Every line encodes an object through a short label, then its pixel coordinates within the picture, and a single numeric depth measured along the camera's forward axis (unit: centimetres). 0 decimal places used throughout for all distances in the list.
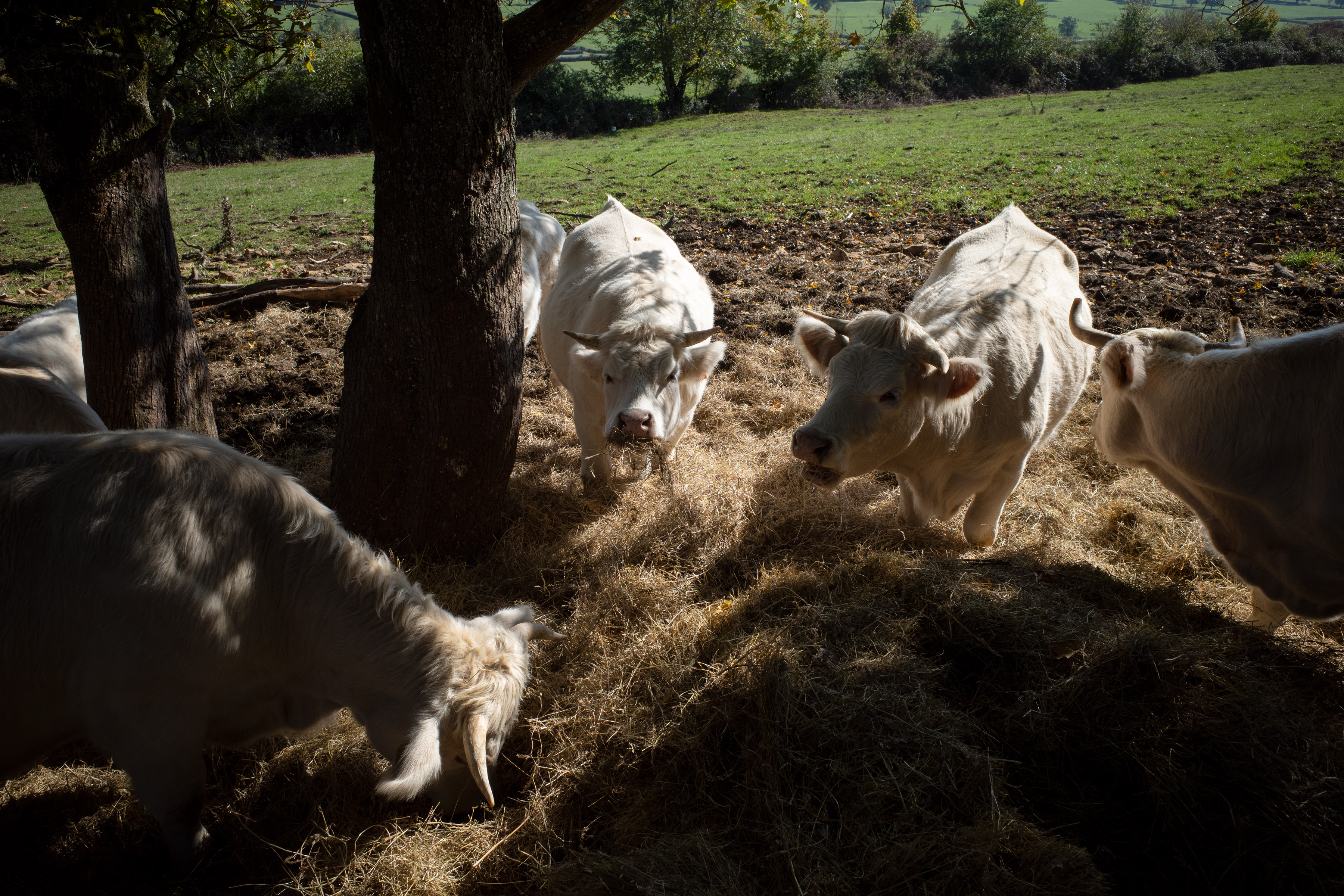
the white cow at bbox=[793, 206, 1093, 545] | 394
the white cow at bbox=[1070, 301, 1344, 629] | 345
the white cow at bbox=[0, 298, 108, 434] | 398
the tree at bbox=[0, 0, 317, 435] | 392
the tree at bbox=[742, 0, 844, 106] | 3850
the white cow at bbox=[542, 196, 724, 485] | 489
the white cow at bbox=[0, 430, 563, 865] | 255
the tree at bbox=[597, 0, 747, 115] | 3747
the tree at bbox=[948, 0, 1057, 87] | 3697
